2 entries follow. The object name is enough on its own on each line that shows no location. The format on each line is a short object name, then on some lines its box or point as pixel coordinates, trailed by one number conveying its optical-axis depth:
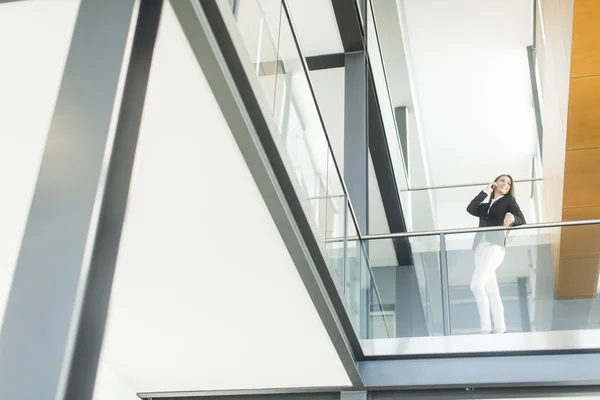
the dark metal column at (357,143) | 6.98
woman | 5.80
